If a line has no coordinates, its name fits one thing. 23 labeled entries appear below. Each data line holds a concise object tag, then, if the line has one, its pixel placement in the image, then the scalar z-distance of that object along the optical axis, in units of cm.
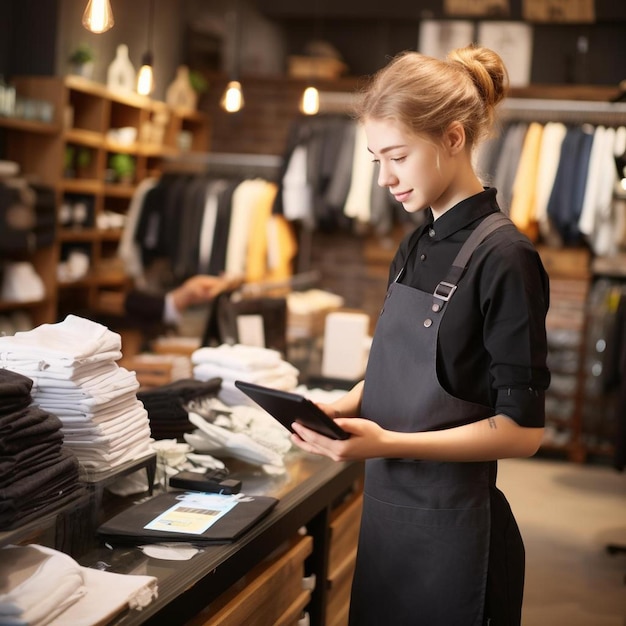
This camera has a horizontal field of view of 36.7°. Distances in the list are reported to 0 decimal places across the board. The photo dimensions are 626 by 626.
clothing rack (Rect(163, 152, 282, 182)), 802
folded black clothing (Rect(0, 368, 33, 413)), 162
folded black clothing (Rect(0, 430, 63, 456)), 159
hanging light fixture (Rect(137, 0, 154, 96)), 467
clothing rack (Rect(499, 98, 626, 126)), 702
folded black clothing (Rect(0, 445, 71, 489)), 159
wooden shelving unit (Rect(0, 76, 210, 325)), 650
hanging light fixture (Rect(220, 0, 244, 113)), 545
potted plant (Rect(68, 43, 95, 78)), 688
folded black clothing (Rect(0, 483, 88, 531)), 156
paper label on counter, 187
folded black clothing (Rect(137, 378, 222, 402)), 250
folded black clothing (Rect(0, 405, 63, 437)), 160
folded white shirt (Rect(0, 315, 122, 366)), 190
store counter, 166
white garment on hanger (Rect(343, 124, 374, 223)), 701
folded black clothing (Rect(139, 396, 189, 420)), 248
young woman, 164
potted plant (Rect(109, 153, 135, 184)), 753
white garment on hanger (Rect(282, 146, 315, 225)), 728
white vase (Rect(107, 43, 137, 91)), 749
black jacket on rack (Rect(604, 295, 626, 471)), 616
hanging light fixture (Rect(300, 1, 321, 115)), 562
